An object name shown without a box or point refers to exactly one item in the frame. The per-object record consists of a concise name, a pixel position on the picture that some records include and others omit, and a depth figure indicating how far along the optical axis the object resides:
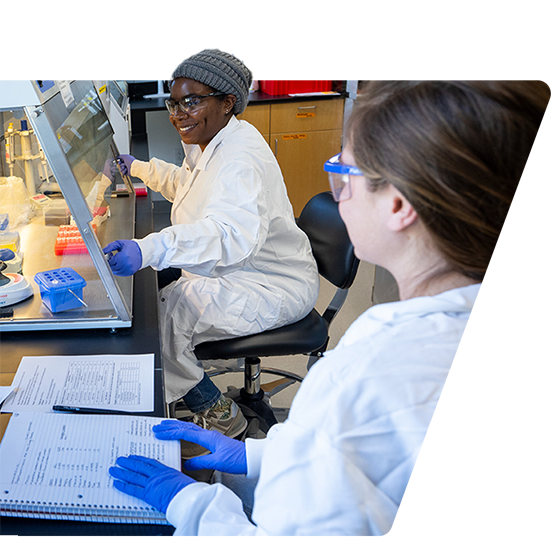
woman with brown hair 0.66
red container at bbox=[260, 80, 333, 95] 4.07
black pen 1.05
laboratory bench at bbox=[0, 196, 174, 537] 1.12
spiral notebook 0.85
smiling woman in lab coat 1.65
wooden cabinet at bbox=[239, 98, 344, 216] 4.05
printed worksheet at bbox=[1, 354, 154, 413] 1.09
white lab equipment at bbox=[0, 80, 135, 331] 1.20
